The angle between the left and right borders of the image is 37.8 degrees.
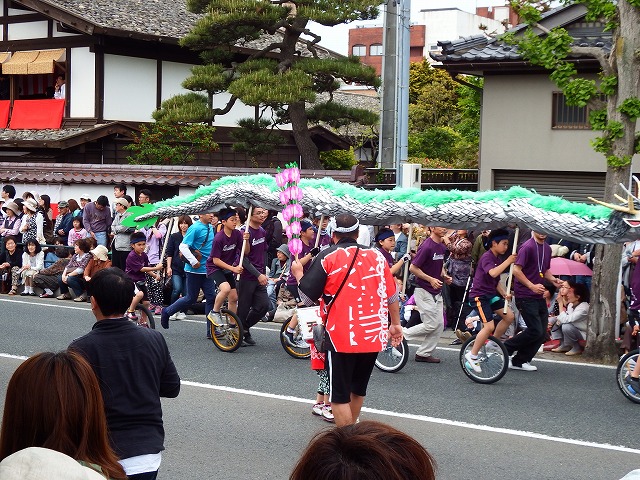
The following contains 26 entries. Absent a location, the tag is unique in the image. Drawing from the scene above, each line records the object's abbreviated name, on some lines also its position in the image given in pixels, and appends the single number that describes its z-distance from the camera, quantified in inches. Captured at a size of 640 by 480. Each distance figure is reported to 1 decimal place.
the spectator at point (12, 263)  793.6
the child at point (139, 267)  557.3
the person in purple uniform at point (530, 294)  447.5
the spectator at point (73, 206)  845.2
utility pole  844.6
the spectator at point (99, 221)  780.0
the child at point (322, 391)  357.7
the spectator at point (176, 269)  601.9
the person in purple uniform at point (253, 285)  508.1
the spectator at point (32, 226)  802.8
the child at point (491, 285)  458.9
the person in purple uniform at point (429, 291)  475.5
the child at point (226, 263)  509.4
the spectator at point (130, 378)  191.3
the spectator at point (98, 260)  617.3
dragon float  439.8
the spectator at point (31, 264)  783.1
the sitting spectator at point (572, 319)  519.8
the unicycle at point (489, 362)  435.8
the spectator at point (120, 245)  689.0
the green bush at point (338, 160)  1178.0
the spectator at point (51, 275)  766.5
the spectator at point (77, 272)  732.0
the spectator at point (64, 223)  820.0
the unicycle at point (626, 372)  398.6
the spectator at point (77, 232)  782.5
